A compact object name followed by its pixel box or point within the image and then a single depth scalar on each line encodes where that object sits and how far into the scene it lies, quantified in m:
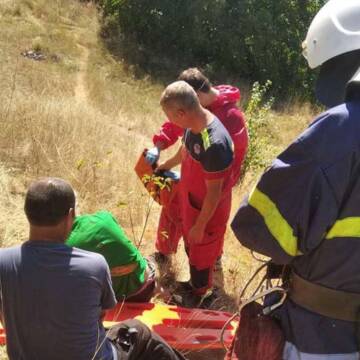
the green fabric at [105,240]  2.94
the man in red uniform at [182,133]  3.62
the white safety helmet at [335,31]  1.65
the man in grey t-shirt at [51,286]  2.10
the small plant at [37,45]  16.28
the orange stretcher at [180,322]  3.21
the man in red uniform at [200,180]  3.19
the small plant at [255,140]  6.71
